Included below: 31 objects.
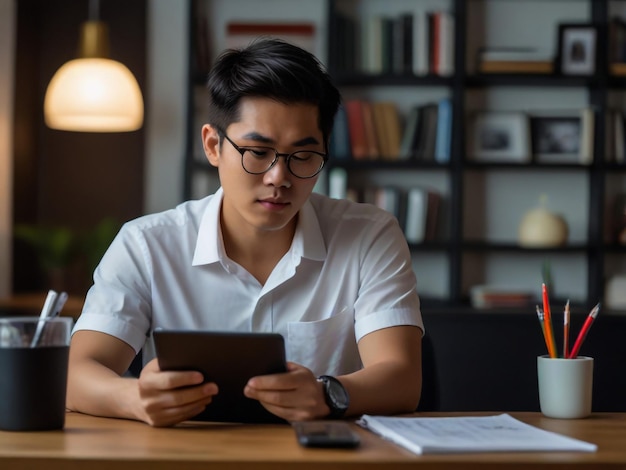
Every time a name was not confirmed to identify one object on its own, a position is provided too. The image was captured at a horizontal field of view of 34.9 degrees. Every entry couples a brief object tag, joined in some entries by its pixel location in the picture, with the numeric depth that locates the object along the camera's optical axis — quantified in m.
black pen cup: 1.38
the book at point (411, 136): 4.86
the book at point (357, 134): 4.85
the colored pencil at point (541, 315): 1.70
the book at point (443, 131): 4.82
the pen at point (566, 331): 1.65
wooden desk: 1.20
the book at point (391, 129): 4.89
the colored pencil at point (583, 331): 1.65
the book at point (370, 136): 4.86
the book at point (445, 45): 4.80
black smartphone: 1.28
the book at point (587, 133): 4.92
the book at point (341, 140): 4.84
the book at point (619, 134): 4.94
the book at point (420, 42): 4.80
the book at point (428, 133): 4.84
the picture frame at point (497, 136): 4.99
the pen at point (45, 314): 1.39
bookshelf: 4.85
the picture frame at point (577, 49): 4.91
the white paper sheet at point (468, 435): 1.27
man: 1.80
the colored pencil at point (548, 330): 1.65
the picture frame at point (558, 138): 5.00
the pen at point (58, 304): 1.42
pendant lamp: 4.34
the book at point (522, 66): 4.85
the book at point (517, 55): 4.85
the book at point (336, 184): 4.84
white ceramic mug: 1.59
